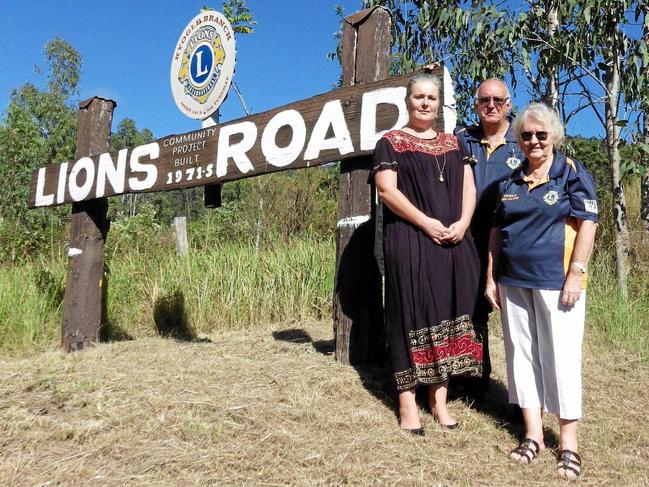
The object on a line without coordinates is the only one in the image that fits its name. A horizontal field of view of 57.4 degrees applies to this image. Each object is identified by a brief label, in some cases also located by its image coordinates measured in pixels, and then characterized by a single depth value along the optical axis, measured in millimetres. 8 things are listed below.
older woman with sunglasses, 2369
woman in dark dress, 2682
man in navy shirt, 2783
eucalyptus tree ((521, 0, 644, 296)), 5305
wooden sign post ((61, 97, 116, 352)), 4984
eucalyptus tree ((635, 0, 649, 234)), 5113
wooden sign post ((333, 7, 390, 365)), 3443
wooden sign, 3346
